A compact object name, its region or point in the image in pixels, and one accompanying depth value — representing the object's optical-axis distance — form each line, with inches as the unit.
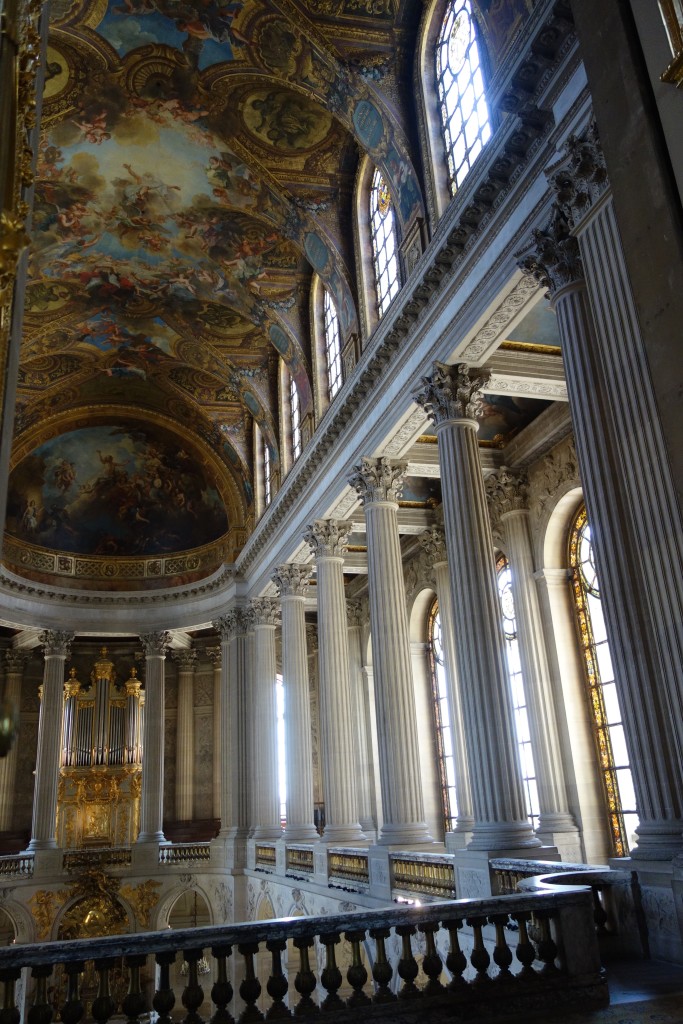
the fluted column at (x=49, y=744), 966.4
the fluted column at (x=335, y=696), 669.3
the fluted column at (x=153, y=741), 1015.6
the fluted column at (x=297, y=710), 780.6
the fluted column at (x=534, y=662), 595.8
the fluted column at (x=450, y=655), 741.9
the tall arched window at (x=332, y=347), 745.0
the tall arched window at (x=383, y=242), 609.6
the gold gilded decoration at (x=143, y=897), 975.6
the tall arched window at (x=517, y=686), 667.4
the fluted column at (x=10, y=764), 1051.3
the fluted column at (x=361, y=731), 964.6
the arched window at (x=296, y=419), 851.4
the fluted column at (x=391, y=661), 535.5
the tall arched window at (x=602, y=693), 581.3
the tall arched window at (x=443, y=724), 836.7
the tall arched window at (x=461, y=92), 476.4
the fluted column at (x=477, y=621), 415.5
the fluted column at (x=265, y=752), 885.8
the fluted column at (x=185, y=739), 1122.7
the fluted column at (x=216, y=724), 1135.6
